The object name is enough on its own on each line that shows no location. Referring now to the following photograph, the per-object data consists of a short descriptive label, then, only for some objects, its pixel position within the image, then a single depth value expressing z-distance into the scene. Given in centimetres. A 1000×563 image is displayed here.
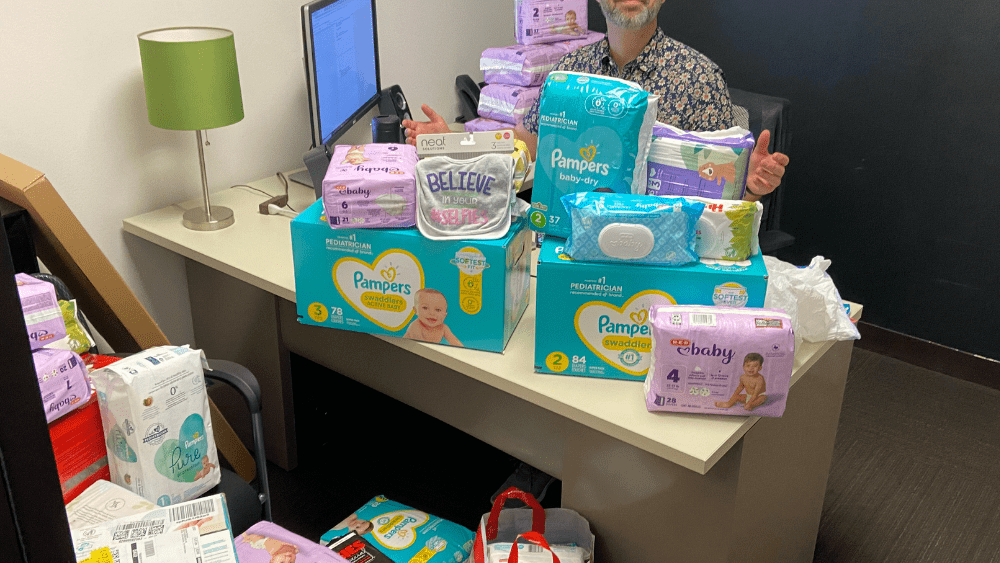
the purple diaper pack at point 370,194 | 159
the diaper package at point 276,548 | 148
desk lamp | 204
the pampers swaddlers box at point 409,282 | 161
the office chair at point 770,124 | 261
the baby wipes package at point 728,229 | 149
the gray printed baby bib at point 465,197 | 158
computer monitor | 224
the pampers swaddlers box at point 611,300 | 149
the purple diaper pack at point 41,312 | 166
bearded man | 238
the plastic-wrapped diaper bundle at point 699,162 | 159
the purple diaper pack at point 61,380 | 155
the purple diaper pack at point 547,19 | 300
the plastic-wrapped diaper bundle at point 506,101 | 297
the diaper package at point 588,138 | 156
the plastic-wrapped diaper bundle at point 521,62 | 296
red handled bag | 178
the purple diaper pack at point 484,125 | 290
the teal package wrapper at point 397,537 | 192
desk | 156
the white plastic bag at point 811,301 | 162
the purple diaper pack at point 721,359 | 140
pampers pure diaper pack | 158
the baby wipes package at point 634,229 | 146
